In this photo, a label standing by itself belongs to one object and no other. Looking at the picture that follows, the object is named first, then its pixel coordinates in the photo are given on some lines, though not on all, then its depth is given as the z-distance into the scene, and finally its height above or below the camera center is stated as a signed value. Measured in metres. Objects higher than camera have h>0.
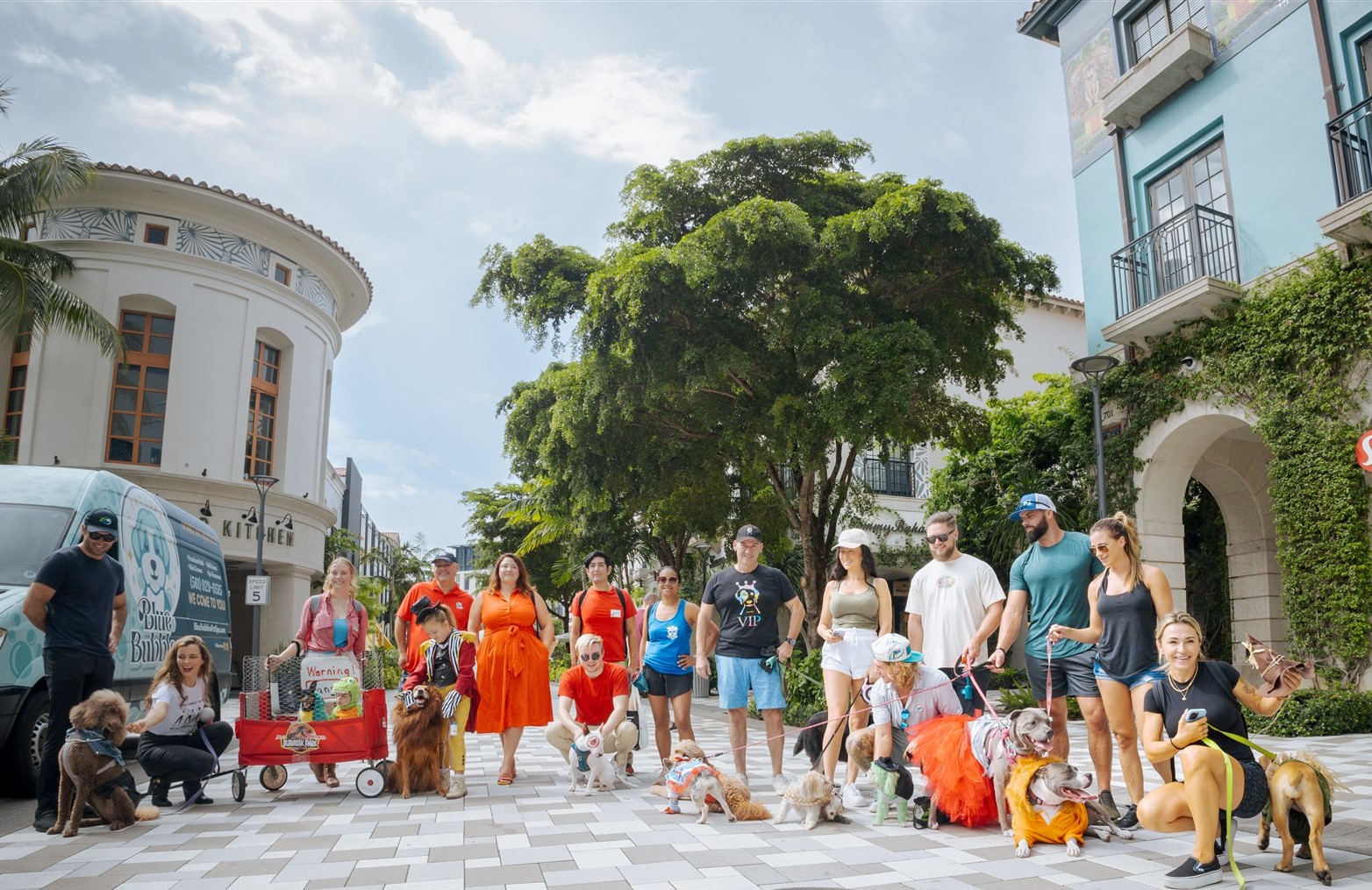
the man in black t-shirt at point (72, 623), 6.03 +0.05
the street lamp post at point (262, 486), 20.69 +3.26
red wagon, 7.06 -0.81
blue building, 11.21 +5.95
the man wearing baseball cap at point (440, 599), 8.29 +0.27
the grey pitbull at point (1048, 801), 4.92 -0.92
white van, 6.99 +0.51
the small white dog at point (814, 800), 5.63 -1.03
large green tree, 12.06 +4.44
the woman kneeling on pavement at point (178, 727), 6.59 -0.68
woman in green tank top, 6.57 -0.02
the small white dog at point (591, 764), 7.04 -1.00
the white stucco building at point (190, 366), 25.30 +7.39
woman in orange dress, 7.60 -0.24
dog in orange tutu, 5.32 -0.78
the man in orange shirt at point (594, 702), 7.38 -0.58
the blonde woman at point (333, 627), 7.60 +0.02
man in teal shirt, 5.81 +0.08
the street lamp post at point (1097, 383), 11.87 +3.10
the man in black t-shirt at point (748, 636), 7.11 -0.06
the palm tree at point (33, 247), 18.41 +7.99
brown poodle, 5.73 -0.88
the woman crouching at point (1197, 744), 4.25 -0.56
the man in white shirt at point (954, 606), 6.12 +0.13
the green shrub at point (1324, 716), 9.82 -0.94
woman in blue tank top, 7.64 -0.26
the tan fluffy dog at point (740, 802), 5.94 -1.09
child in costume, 7.24 -0.31
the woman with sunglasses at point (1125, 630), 5.32 -0.03
